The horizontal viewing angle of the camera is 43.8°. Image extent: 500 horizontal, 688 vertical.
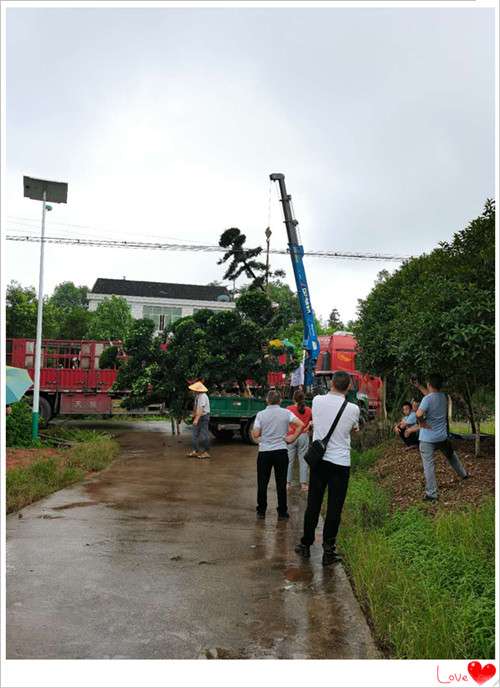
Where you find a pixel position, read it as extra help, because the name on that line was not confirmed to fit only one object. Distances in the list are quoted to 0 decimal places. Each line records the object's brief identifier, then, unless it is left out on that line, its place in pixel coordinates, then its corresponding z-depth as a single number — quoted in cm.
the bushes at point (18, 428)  1352
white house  5038
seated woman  1075
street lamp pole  1368
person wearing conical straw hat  1327
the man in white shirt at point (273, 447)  762
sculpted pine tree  3909
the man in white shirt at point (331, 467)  584
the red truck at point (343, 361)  2097
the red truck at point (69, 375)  1902
